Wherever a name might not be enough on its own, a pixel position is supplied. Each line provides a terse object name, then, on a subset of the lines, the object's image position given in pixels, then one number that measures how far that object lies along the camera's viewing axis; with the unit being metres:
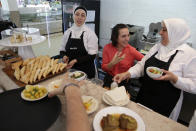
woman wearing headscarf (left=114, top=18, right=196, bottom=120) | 1.36
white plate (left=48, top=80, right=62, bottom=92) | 1.16
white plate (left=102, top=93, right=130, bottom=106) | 1.05
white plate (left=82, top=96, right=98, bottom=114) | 0.97
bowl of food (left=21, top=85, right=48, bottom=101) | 1.00
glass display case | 4.38
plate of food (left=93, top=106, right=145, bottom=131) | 0.80
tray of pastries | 1.33
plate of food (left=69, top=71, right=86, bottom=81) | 1.41
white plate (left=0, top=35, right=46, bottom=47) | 1.59
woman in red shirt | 2.02
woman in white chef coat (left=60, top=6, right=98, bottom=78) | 2.12
